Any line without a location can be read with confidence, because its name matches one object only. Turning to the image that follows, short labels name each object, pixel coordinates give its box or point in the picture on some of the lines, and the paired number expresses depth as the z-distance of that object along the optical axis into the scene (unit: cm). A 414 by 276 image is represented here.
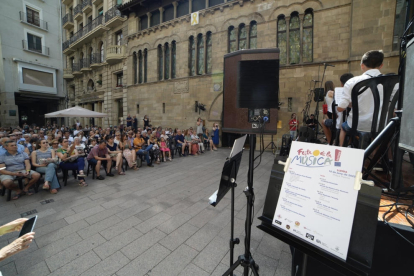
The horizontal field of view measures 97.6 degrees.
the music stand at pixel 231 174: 180
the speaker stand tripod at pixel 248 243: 164
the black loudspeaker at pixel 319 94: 644
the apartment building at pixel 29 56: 1983
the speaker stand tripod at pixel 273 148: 1042
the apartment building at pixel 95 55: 1783
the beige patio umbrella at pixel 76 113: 1062
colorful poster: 99
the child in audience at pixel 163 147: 837
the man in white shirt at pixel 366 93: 247
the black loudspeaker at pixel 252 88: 195
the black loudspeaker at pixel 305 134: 528
